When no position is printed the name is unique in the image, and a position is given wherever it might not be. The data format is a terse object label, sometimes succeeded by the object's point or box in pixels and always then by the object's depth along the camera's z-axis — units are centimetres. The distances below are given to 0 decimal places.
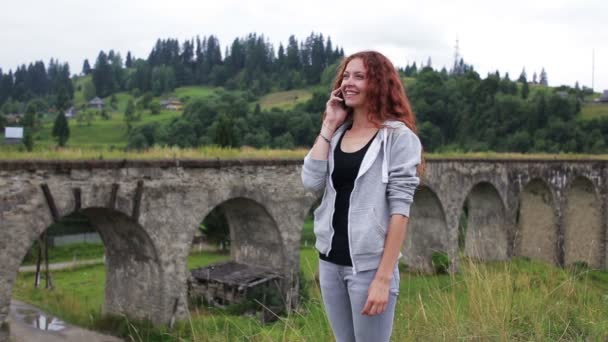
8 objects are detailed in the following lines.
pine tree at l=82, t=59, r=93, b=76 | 13042
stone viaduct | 937
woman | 245
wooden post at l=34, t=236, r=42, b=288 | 1850
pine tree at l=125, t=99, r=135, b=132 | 6082
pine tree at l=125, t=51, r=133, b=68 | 12513
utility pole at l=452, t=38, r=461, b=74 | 12426
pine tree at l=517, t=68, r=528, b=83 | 9550
